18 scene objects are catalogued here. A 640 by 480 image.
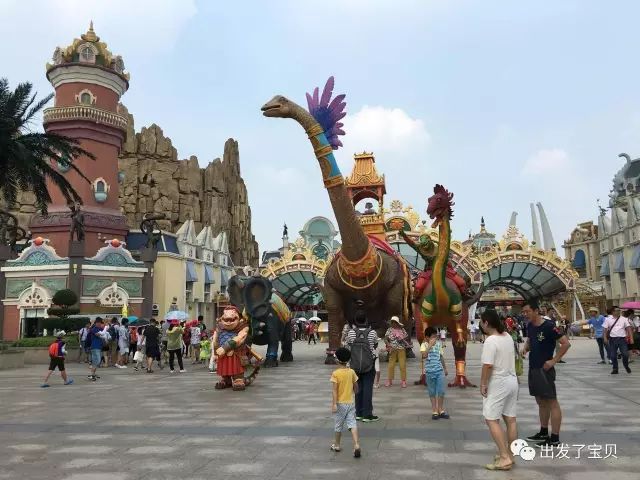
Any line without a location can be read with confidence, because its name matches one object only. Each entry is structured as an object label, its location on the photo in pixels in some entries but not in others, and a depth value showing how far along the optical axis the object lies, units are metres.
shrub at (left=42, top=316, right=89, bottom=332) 19.22
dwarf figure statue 10.52
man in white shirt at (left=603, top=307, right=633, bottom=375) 12.20
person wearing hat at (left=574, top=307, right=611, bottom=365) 14.62
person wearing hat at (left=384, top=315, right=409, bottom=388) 10.00
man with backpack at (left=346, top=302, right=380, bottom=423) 6.84
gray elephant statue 13.12
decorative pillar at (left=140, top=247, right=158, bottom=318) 27.06
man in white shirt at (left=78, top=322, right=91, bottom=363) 15.57
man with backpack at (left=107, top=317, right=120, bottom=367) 16.88
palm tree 15.99
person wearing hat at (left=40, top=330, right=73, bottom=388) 11.77
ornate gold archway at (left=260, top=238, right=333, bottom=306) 26.11
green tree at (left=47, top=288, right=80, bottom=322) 19.55
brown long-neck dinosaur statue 11.75
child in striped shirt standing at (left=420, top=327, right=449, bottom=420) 7.25
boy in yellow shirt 5.52
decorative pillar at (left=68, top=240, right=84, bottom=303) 25.59
